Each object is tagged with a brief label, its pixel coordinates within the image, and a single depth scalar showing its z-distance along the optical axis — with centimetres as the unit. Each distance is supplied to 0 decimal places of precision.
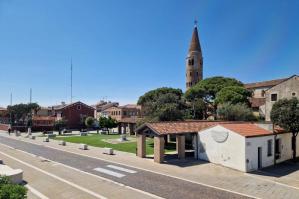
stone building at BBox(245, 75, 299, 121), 4094
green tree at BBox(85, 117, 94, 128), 6067
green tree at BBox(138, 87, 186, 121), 3288
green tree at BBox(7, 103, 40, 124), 7331
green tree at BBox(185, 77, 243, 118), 5781
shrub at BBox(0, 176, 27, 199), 912
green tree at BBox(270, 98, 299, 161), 2483
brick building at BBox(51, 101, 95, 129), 6644
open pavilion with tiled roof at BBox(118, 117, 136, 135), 4912
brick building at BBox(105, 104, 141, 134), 7044
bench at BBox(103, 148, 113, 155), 2728
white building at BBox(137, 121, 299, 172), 2125
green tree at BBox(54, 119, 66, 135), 5892
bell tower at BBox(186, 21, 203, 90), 9119
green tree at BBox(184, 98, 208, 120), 5375
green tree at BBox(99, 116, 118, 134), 5146
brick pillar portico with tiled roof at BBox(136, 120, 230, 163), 2338
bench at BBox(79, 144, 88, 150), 3121
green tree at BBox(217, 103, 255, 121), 3763
